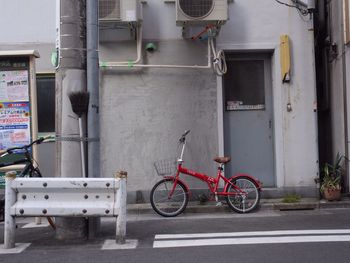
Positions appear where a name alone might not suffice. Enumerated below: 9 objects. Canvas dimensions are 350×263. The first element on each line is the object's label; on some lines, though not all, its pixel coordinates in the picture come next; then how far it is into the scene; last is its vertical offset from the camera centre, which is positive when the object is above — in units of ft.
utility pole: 25.14 +3.32
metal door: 37.32 +0.98
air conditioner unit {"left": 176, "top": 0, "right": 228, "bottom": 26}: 32.99 +8.13
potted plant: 34.04 -2.60
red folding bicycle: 31.83 -2.84
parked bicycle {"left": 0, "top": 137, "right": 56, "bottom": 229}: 26.08 -0.86
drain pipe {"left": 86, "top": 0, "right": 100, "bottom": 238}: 25.35 +3.07
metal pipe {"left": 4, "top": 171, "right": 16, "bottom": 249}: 22.66 -2.84
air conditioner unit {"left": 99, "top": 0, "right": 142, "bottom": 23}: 33.37 +8.34
